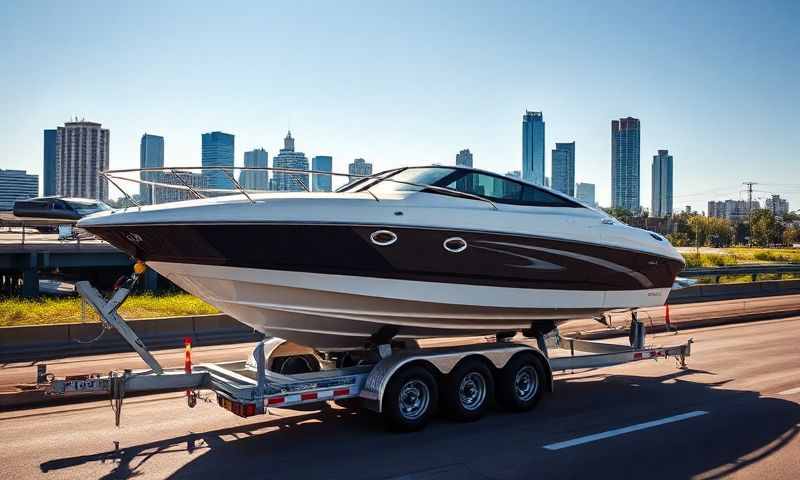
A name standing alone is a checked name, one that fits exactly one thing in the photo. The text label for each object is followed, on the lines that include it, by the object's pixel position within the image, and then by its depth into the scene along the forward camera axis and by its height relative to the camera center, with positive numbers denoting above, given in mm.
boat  7242 -19
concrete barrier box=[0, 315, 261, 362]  12398 -1625
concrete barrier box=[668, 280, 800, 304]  24578 -1458
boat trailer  6996 -1341
